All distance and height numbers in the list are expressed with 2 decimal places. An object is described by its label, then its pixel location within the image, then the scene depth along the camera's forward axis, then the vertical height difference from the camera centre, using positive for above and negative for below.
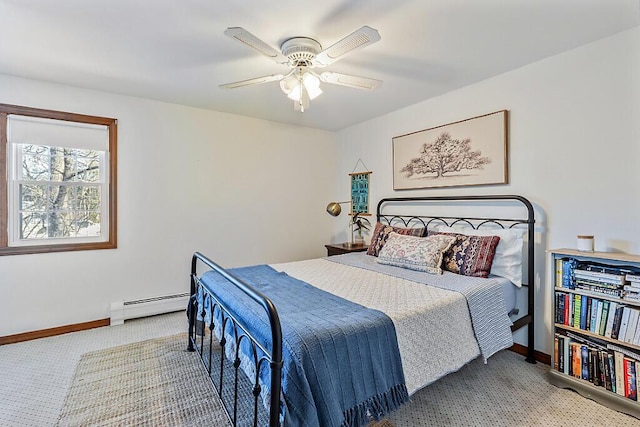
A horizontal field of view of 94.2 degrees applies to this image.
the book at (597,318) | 1.91 -0.70
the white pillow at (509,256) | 2.34 -0.38
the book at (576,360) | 2.00 -1.02
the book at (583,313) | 1.98 -0.70
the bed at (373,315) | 1.25 -0.57
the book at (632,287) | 1.77 -0.47
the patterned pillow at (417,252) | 2.46 -0.38
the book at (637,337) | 1.75 -0.76
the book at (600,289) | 1.84 -0.52
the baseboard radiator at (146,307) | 3.09 -1.06
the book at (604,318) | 1.89 -0.70
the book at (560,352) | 2.07 -1.01
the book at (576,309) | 2.01 -0.68
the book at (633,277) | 1.77 -0.41
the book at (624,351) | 1.77 -0.87
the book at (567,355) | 2.04 -1.01
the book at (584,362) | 1.97 -1.02
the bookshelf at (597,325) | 1.79 -0.76
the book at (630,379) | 1.77 -1.02
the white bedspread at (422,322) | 1.56 -0.64
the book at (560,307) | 2.08 -0.69
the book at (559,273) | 2.10 -0.46
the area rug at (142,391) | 1.73 -1.21
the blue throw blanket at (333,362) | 1.19 -0.68
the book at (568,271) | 2.05 -0.43
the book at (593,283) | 1.86 -0.48
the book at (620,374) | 1.81 -1.01
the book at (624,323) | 1.80 -0.69
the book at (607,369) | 1.86 -1.01
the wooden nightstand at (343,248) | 3.71 -0.50
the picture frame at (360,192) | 4.11 +0.24
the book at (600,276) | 1.83 -0.44
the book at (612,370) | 1.85 -1.00
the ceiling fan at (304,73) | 1.91 +0.95
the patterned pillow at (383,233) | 3.05 -0.26
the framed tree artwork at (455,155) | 2.67 +0.55
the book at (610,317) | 1.86 -0.68
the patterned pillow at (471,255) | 2.33 -0.38
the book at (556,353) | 2.09 -1.02
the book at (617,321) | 1.83 -0.70
